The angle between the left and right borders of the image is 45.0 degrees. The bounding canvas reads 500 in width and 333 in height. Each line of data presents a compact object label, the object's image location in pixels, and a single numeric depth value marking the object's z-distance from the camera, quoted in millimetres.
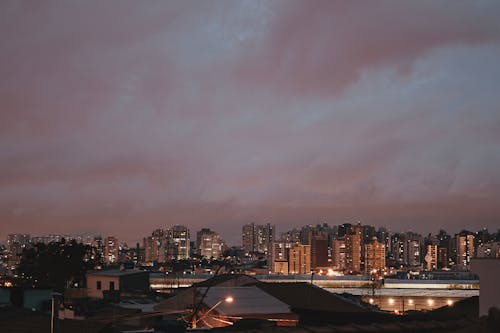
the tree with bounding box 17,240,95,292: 55188
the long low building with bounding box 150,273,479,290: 72625
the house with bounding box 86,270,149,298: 48875
